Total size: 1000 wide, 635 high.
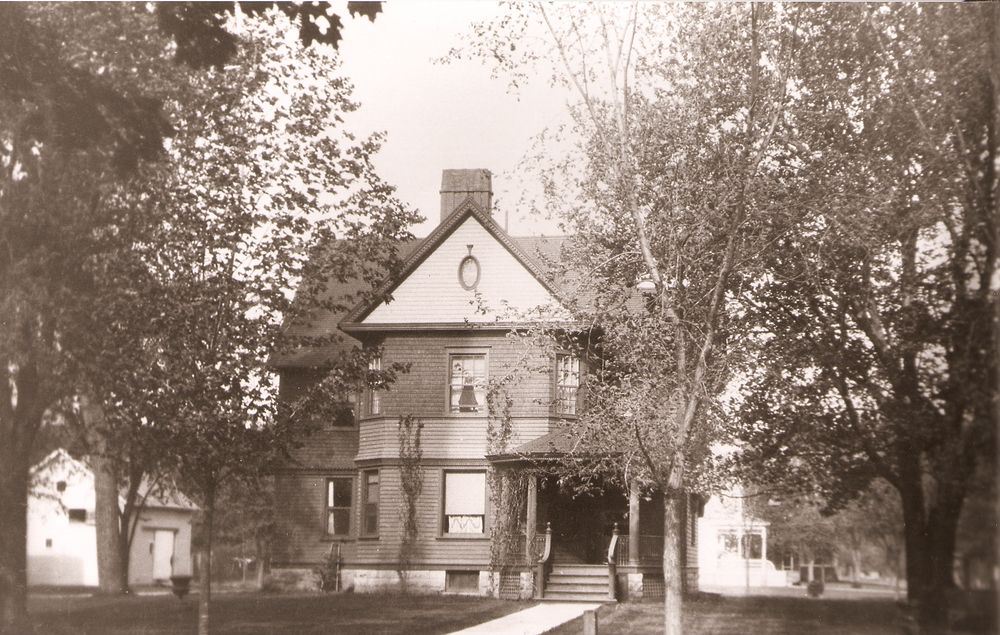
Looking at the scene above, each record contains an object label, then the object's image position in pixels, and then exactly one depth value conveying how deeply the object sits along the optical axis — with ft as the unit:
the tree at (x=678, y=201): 47.57
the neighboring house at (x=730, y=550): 110.01
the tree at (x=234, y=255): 46.29
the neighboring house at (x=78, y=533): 60.34
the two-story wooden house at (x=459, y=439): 88.48
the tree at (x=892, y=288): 42.11
